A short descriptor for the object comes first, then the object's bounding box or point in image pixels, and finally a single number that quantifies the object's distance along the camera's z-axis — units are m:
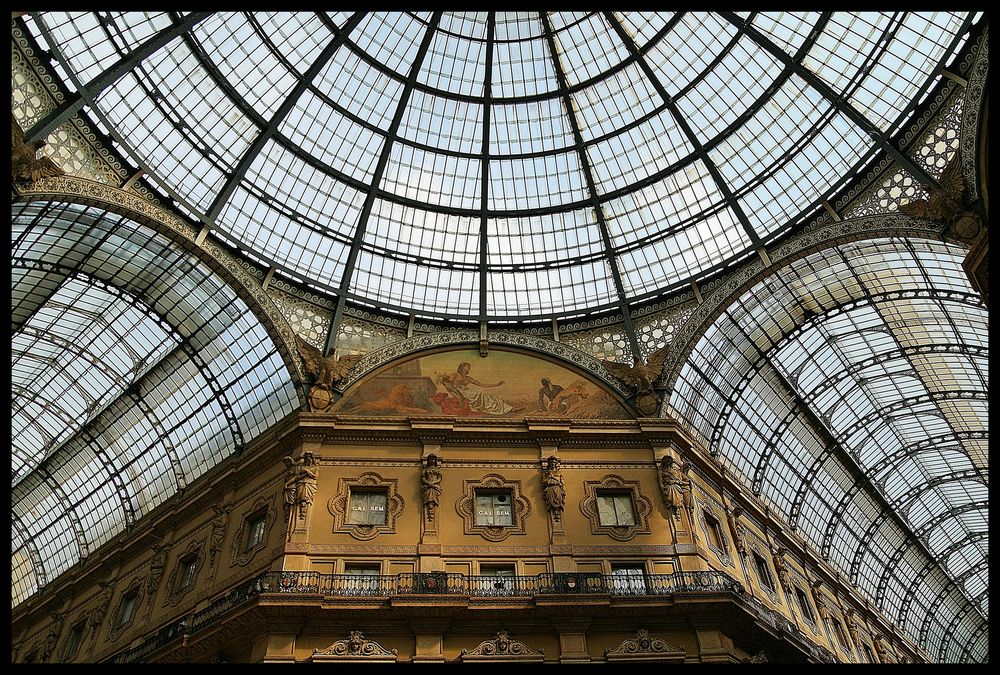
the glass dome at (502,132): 30.28
